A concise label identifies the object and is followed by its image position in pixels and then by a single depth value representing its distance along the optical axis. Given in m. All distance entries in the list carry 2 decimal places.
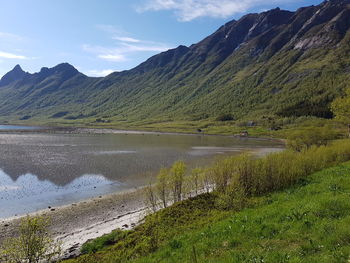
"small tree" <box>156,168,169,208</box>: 32.62
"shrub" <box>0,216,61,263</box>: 15.75
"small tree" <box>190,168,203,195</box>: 36.07
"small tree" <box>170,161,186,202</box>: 33.31
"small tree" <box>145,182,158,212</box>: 33.12
